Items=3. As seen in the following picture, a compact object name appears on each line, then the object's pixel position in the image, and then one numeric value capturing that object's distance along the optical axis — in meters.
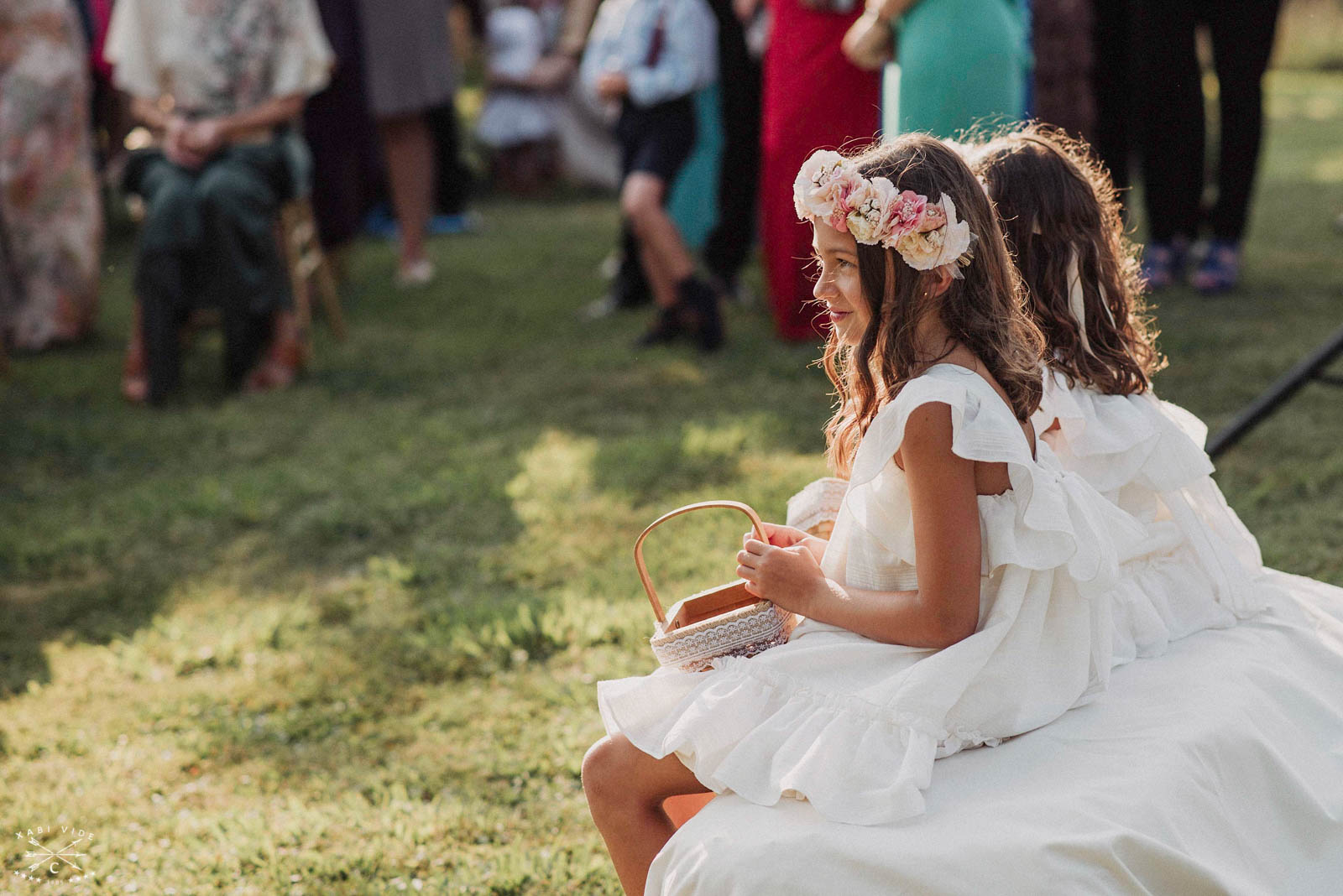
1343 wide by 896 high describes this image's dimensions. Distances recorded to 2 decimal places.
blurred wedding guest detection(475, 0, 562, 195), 9.88
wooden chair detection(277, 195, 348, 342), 5.45
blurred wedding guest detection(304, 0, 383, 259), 6.48
